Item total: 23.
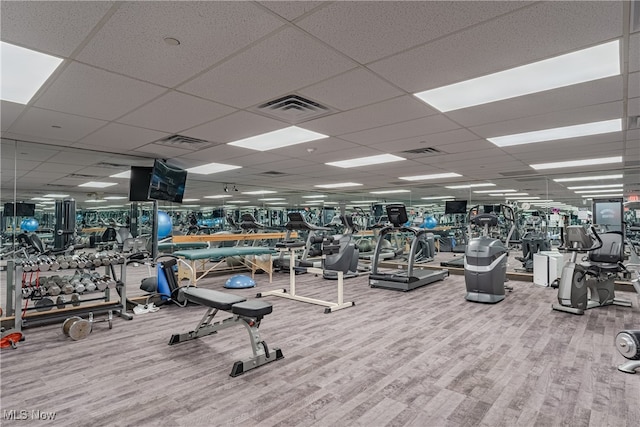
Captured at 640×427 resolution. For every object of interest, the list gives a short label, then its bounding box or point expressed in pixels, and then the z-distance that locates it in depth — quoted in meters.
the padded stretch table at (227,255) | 5.54
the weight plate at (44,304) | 3.76
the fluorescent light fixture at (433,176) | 7.92
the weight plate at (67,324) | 3.49
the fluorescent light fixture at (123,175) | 6.99
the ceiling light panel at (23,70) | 2.41
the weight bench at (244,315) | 2.68
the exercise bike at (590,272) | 4.30
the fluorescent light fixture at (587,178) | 7.43
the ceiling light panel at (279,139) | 4.60
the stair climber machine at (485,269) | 4.88
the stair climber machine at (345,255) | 5.29
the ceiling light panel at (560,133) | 4.16
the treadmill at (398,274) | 5.64
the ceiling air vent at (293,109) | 3.41
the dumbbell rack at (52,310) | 3.50
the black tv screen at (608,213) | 5.79
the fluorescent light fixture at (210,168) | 6.82
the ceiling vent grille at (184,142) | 4.75
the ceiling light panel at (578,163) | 6.09
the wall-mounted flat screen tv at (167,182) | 5.82
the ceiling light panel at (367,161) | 6.14
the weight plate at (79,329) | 3.41
